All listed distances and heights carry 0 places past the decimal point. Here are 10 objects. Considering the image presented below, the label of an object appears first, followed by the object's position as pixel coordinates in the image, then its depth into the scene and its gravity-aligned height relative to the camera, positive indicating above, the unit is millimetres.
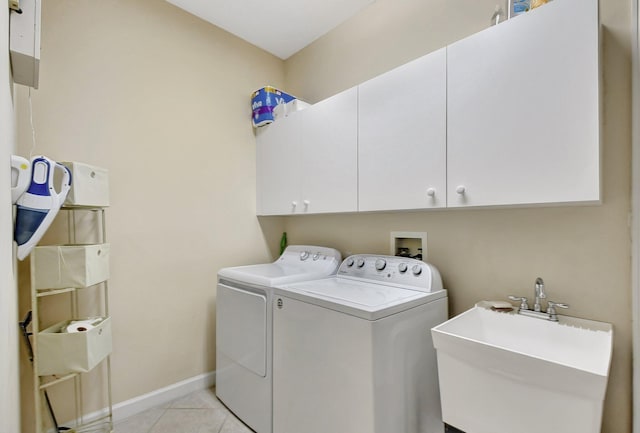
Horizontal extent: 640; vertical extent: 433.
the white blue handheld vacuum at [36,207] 1179 +43
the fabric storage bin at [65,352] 1406 -643
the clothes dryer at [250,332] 1673 -708
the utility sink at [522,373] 909 -563
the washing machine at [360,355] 1202 -628
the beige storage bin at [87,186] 1428 +157
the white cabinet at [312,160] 1843 +384
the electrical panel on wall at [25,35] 1095 +681
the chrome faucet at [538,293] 1333 -364
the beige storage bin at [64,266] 1398 -236
